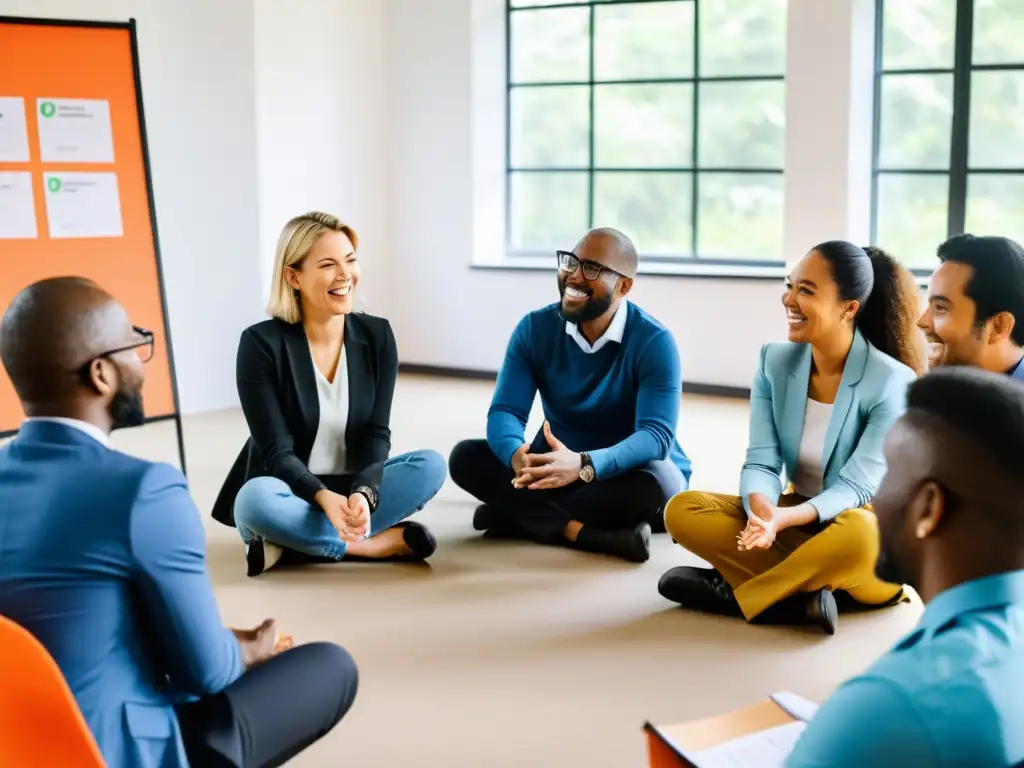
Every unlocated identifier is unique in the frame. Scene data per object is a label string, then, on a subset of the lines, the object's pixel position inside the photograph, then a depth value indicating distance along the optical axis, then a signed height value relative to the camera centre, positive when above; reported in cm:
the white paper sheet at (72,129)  529 +10
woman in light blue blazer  334 -84
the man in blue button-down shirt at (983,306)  312 -41
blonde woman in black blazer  384 -81
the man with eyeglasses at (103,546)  171 -50
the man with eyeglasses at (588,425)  402 -87
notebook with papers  168 -76
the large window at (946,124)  661 +4
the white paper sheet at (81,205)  528 -19
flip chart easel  521 -6
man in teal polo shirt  117 -44
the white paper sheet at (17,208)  517 -19
